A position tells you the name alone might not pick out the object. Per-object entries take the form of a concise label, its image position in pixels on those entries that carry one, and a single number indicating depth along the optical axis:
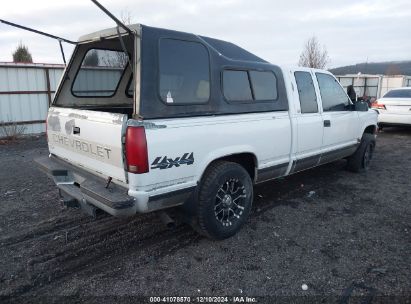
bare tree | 26.34
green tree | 18.49
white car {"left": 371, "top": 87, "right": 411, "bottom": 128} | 9.97
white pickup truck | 2.83
